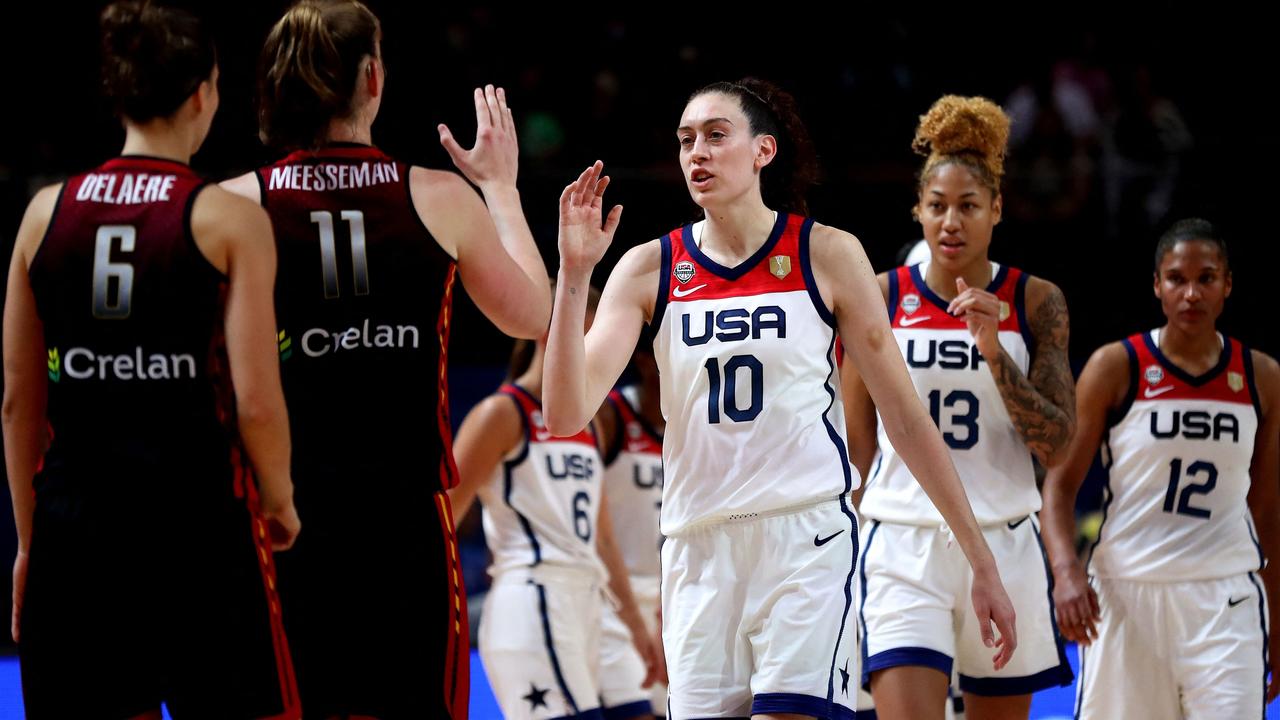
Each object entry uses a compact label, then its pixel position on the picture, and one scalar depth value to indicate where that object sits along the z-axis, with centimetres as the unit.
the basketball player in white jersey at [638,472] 1503
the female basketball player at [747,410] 796
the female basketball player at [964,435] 1010
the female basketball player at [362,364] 710
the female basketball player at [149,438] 654
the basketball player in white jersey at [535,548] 1212
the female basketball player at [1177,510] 1142
